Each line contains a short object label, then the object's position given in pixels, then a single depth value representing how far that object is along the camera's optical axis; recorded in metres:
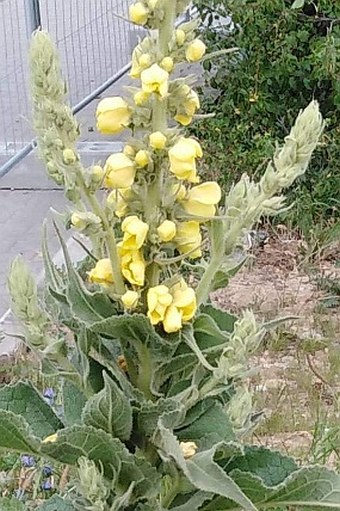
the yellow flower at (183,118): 1.02
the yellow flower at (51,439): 1.04
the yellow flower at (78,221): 0.98
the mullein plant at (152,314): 0.99
